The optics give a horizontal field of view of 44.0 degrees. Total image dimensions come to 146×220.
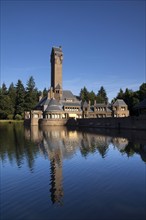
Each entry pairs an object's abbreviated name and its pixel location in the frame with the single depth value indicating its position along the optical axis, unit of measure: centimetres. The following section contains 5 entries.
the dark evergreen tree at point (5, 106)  8467
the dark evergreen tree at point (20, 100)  8446
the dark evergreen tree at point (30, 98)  8431
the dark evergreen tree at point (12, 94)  8756
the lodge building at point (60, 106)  6200
